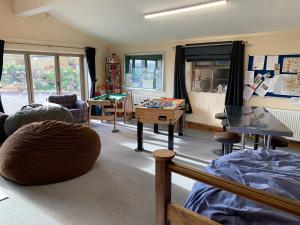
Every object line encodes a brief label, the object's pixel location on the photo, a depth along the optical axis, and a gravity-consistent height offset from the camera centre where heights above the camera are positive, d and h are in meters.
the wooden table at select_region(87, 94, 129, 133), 5.40 -0.58
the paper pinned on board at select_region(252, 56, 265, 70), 4.58 +0.31
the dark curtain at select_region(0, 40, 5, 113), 4.76 +0.52
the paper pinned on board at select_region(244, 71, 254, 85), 4.75 +0.02
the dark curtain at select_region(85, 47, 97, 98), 6.41 +0.36
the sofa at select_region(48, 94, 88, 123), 5.56 -0.69
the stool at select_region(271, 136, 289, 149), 3.10 -0.84
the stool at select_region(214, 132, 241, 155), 3.26 -0.85
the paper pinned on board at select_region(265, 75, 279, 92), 4.47 -0.05
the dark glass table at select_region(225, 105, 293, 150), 2.62 -0.56
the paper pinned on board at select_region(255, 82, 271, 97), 4.60 -0.21
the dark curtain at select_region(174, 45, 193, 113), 5.59 +0.00
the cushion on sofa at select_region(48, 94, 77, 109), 5.57 -0.56
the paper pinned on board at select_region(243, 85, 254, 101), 4.81 -0.30
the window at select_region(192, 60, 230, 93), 5.23 +0.04
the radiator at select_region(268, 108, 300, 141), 4.25 -0.75
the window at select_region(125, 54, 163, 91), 6.22 +0.17
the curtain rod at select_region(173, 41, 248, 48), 4.86 +0.74
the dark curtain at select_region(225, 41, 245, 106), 4.74 +0.04
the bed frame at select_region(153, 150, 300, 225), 1.00 -0.53
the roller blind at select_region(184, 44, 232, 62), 4.92 +0.55
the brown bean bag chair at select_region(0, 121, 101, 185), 2.80 -0.96
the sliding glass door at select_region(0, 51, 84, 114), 5.29 -0.01
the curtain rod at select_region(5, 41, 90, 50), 5.60 +0.75
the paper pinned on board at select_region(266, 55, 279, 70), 4.43 +0.32
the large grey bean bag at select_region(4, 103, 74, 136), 3.81 -0.67
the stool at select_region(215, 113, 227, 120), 4.17 -0.69
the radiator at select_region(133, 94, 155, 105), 6.53 -0.59
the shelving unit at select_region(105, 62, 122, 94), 6.91 +0.00
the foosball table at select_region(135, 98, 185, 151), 3.86 -0.64
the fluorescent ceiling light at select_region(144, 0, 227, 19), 3.65 +1.18
